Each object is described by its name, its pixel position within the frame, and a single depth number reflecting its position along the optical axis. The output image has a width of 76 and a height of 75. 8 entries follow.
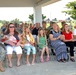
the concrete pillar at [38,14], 5.88
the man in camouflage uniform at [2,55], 2.16
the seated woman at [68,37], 2.58
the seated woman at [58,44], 2.52
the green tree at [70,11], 12.18
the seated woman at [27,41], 2.41
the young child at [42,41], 2.51
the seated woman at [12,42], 2.29
